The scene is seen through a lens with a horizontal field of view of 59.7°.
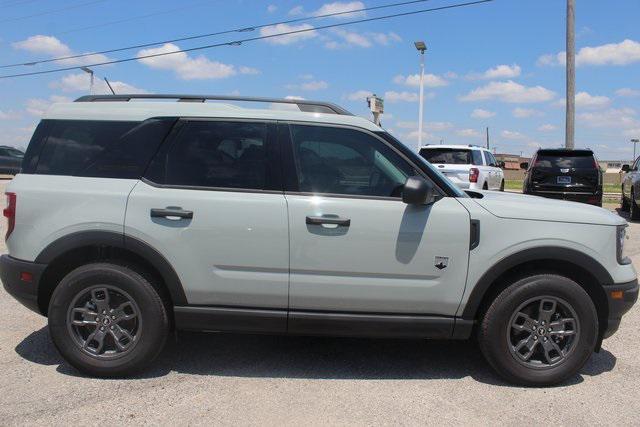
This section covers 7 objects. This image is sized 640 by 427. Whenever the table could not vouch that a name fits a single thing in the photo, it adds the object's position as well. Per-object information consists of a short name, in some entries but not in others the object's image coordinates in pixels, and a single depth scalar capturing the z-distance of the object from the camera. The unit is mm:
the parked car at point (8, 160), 25703
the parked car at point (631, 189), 13484
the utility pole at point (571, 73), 16812
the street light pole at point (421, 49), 23530
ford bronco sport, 3805
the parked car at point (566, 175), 13047
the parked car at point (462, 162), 13703
